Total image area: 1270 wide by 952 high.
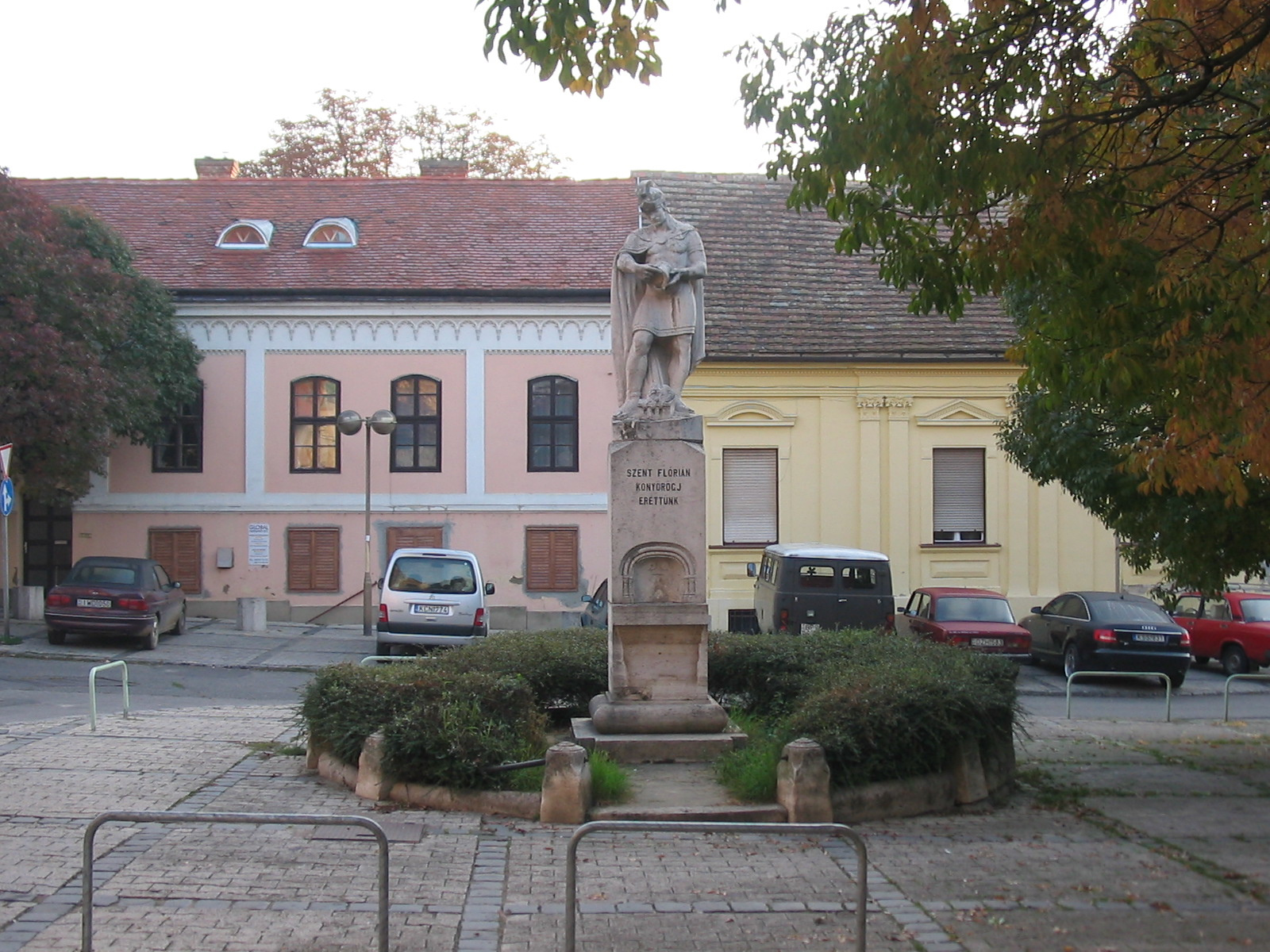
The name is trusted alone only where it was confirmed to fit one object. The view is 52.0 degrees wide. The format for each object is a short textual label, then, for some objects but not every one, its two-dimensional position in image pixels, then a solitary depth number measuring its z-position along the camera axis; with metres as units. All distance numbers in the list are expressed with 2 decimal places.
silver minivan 20.62
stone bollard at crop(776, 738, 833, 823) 8.58
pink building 27.89
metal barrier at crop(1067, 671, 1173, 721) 15.21
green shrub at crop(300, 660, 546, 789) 9.16
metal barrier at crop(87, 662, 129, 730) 12.35
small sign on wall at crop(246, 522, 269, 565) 27.89
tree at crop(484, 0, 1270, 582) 7.77
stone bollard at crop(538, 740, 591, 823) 8.60
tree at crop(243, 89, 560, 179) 38.06
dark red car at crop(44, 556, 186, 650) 21.28
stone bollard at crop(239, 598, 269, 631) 25.20
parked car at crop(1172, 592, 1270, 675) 22.20
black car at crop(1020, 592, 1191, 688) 20.83
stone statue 11.49
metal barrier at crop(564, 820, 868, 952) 5.45
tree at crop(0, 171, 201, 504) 22.66
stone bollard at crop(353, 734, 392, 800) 9.30
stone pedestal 10.72
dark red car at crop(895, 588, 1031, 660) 21.00
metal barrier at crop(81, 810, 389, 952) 5.67
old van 21.28
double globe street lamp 24.75
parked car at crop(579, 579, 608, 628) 22.53
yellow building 27.67
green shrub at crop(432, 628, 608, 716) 12.02
